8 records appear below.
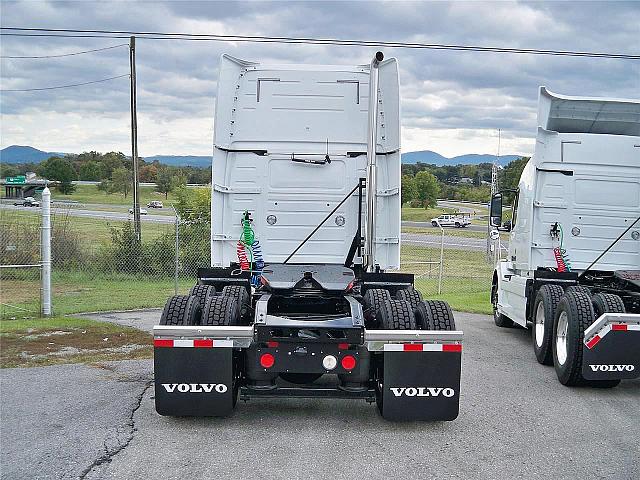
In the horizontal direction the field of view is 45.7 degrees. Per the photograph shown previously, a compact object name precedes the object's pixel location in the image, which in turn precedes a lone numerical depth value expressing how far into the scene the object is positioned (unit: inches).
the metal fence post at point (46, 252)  530.3
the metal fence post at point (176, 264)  627.8
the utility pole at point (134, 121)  879.1
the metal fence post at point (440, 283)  780.3
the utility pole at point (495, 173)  817.1
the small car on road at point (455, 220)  1748.3
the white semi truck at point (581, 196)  442.6
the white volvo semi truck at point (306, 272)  267.4
